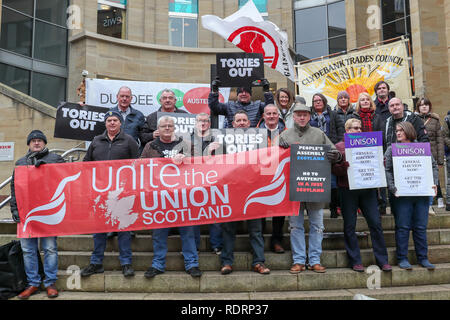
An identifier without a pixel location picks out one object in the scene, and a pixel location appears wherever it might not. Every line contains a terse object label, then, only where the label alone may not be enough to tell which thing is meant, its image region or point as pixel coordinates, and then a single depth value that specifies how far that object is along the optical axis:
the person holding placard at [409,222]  5.34
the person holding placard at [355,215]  5.31
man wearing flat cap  5.21
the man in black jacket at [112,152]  5.23
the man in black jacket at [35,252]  4.97
